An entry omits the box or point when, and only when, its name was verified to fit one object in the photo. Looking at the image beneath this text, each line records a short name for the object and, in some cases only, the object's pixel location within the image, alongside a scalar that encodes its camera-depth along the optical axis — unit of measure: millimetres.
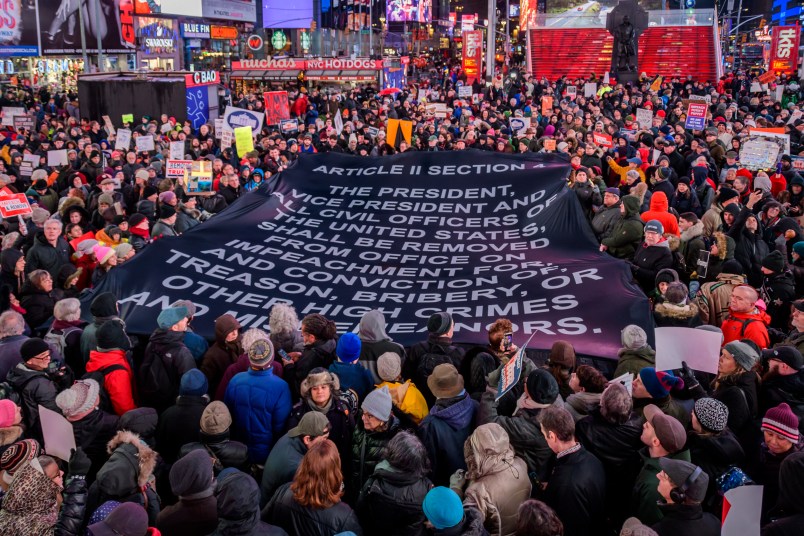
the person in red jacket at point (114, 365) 5652
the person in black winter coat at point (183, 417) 5020
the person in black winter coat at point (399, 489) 3910
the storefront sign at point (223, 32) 59441
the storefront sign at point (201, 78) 22047
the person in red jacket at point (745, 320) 6352
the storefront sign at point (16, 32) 36438
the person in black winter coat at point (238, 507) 3590
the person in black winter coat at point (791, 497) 3494
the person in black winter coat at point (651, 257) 7961
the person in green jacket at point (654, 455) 4152
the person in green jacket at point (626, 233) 8695
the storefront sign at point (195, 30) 55000
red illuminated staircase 41138
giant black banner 7301
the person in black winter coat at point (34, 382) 5352
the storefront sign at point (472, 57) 38125
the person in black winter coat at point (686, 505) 3697
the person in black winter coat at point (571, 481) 4148
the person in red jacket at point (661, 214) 8898
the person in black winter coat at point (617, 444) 4527
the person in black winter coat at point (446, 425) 4824
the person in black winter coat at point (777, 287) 7621
